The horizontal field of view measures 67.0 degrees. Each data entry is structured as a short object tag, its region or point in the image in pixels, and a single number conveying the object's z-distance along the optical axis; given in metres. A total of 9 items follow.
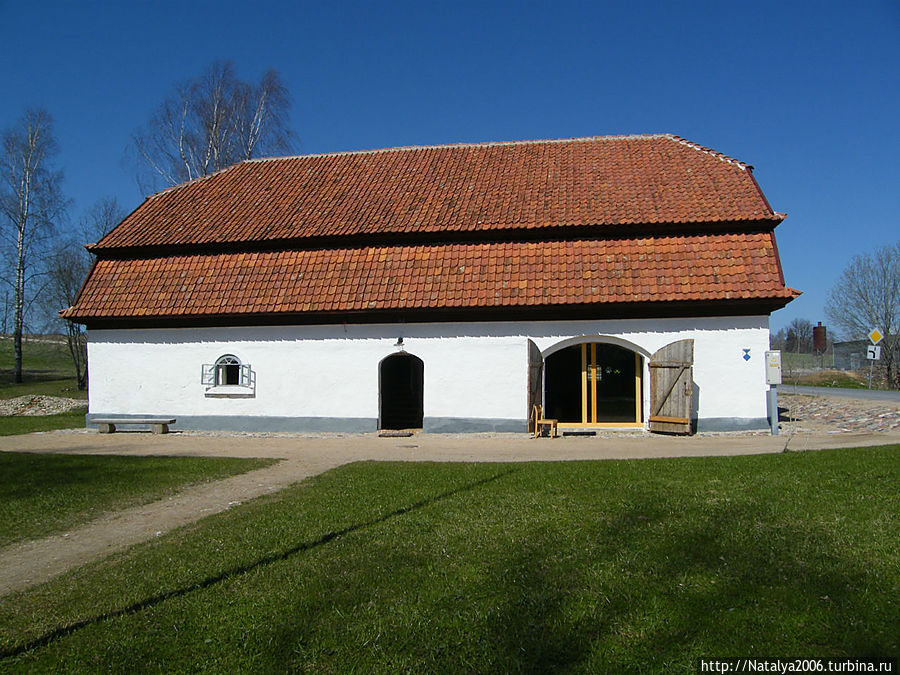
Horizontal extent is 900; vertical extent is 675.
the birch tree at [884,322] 41.44
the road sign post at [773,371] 15.14
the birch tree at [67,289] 40.75
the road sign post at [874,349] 33.73
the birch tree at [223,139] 29.75
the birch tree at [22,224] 36.06
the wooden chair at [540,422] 16.38
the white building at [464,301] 16.38
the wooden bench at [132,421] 18.25
